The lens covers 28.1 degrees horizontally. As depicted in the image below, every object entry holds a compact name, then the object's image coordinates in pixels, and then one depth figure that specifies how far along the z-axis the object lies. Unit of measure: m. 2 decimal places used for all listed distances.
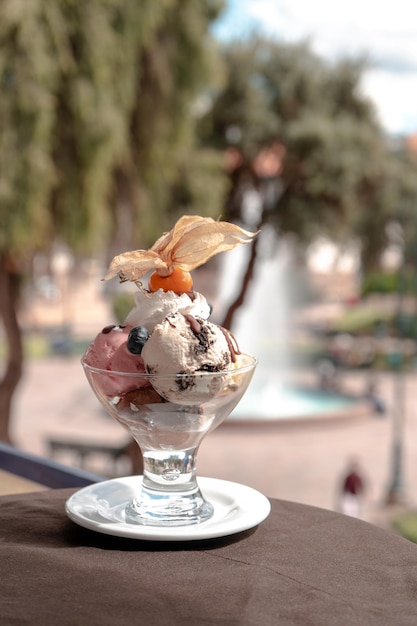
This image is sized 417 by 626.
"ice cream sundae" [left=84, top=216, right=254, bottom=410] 1.06
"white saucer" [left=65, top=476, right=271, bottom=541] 1.04
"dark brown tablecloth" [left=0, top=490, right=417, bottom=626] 0.85
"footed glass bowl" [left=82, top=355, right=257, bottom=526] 1.07
